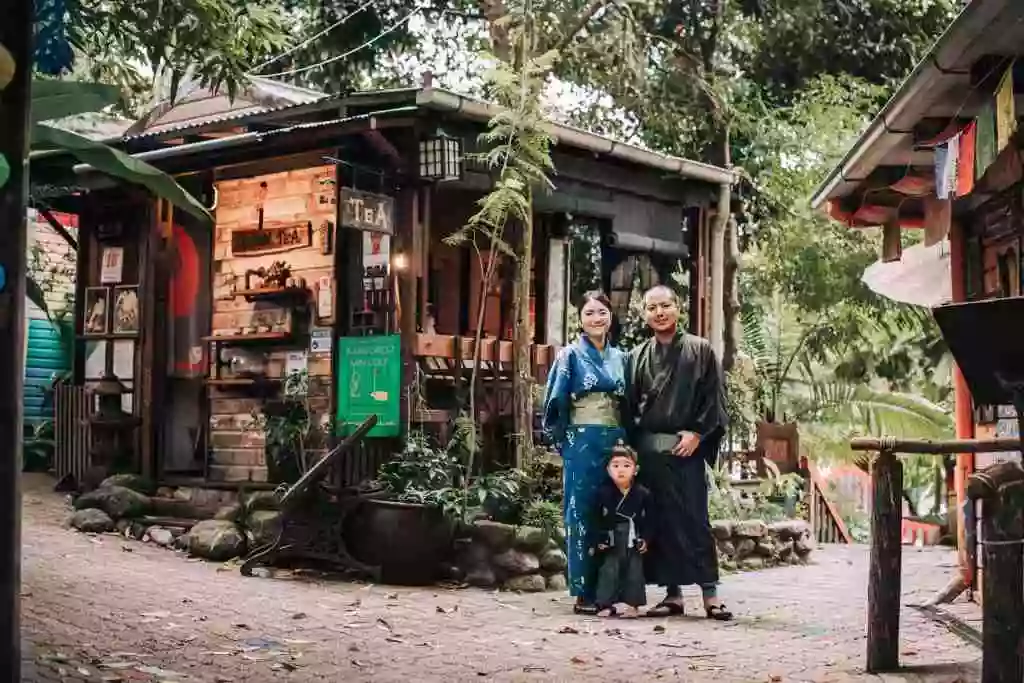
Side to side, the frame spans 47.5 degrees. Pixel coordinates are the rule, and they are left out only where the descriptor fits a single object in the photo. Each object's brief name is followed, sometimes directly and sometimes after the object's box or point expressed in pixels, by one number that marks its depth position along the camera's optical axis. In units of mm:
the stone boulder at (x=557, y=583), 9023
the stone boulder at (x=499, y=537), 8930
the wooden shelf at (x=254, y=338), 11258
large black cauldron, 8805
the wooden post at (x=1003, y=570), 4551
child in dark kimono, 7453
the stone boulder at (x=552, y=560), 9047
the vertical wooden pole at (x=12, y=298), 3660
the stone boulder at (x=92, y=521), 10492
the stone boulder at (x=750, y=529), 10789
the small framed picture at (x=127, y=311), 12242
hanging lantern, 9781
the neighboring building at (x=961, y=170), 5480
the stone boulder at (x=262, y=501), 9852
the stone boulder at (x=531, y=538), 8969
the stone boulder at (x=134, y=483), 11234
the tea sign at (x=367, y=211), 9570
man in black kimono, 7469
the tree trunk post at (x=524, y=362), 10031
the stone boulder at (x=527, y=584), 8805
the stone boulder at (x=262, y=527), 9516
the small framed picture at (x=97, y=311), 12484
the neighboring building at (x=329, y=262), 10016
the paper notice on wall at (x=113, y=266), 12469
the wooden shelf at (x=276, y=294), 11133
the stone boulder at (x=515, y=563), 8875
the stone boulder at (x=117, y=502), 10797
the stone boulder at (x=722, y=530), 10531
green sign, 9836
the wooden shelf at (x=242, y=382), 11539
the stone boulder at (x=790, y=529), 11242
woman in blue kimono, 7586
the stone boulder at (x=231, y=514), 10070
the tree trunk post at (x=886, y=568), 5574
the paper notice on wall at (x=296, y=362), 11234
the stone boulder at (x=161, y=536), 10258
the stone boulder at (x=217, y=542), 9594
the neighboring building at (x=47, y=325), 14859
